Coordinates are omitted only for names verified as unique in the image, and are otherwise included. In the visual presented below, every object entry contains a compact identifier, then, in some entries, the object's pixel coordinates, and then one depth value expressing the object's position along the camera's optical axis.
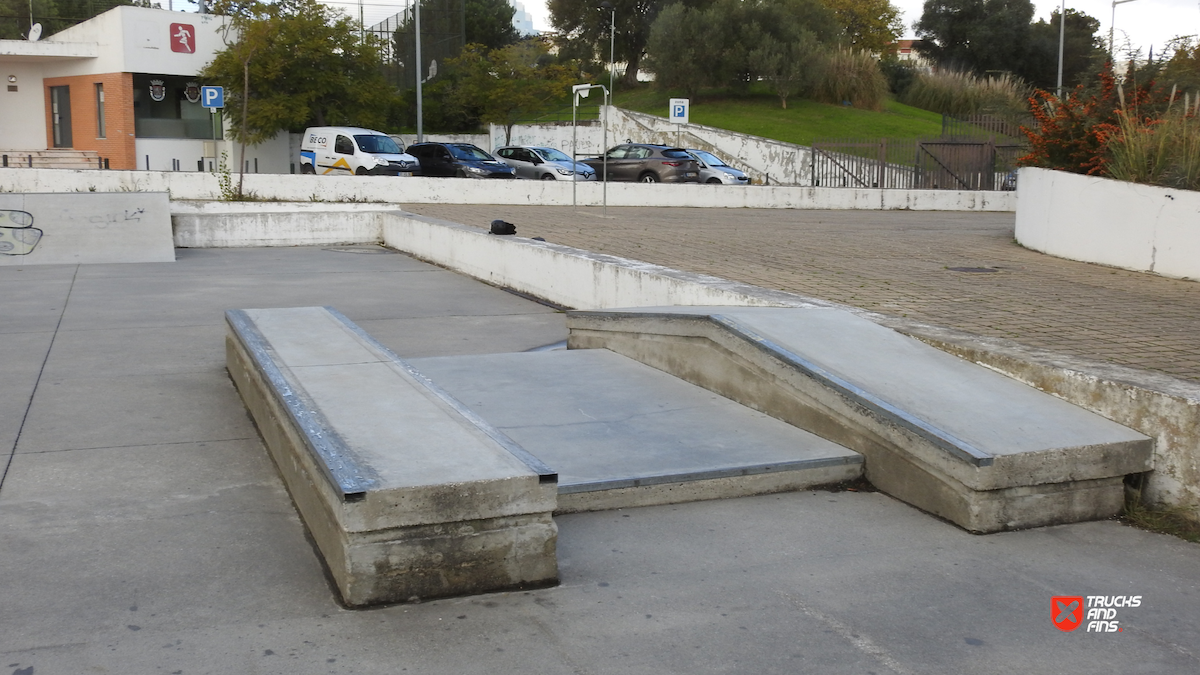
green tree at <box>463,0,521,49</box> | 71.06
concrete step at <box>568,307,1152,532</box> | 4.80
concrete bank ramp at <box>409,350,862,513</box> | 5.20
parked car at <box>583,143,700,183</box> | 32.72
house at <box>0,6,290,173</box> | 40.47
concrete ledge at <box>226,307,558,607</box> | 3.86
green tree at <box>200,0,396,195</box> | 40.28
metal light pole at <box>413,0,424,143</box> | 42.09
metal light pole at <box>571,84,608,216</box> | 22.11
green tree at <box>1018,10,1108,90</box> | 63.06
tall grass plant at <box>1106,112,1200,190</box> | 10.48
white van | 31.97
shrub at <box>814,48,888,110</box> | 52.91
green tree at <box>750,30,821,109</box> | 52.09
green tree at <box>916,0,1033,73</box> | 64.82
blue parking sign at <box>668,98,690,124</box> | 34.66
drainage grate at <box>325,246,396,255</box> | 18.06
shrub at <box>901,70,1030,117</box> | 50.34
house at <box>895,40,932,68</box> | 68.61
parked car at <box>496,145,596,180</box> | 34.00
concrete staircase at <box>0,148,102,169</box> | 41.97
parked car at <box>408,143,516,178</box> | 33.66
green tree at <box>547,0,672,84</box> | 64.44
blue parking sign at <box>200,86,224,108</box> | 31.20
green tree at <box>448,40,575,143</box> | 49.59
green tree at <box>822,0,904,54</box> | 68.62
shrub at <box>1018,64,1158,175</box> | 13.18
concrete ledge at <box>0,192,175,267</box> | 15.58
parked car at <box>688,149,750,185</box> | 33.91
